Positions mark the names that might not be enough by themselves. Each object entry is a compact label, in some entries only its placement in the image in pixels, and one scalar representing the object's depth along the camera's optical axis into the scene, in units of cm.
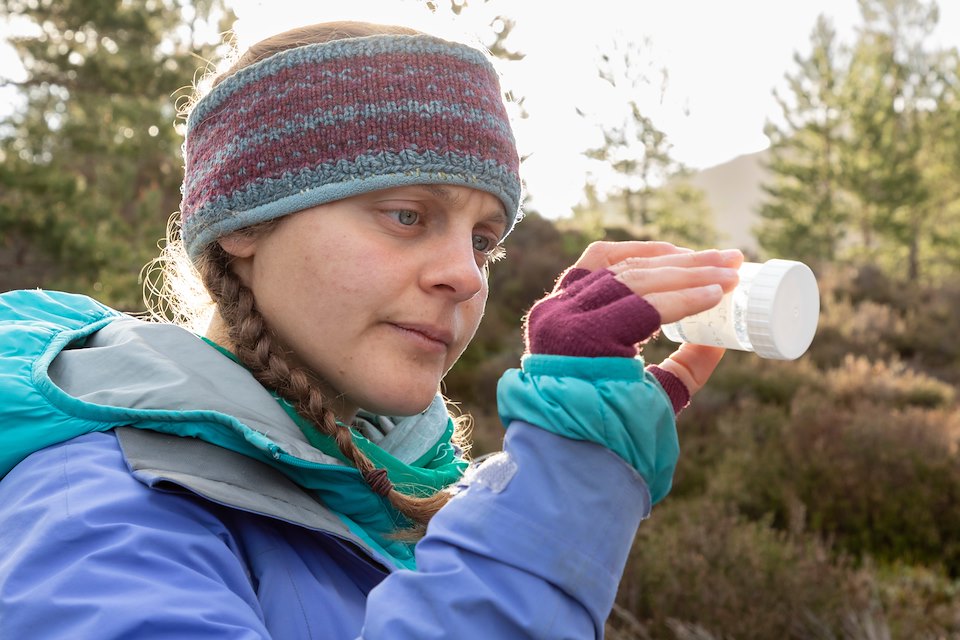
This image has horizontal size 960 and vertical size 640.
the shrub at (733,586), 408
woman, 101
